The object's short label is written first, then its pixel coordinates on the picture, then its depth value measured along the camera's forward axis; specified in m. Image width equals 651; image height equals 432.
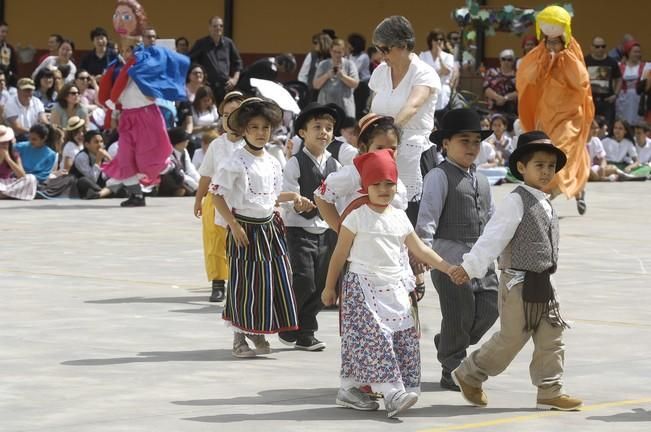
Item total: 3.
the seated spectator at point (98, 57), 24.38
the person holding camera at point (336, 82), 22.95
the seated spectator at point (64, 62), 23.92
